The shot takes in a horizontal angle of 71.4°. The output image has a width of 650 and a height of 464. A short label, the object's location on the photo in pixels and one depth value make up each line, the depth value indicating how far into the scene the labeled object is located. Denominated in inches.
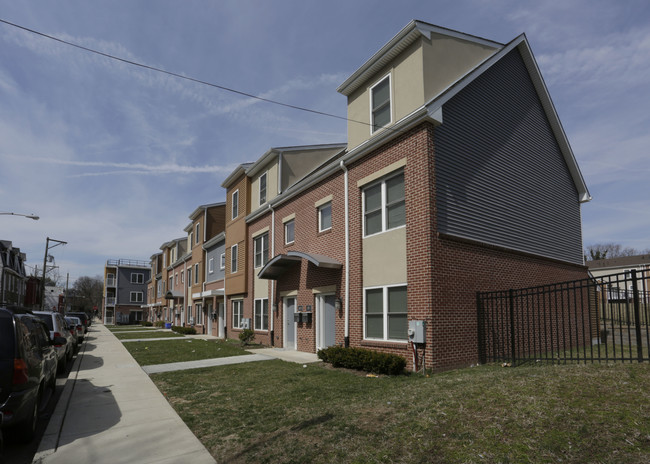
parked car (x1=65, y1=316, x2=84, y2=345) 937.8
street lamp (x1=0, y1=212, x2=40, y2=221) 911.0
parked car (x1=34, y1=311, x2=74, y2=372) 528.4
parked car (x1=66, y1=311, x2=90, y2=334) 1321.7
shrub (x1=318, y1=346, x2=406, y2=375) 437.7
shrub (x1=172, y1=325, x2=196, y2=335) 1283.2
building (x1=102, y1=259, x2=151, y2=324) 2891.2
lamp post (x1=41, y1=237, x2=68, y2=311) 1412.9
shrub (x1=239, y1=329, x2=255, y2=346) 816.9
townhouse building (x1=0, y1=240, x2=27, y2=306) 1780.3
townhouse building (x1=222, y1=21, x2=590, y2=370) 466.6
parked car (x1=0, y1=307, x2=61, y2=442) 229.5
